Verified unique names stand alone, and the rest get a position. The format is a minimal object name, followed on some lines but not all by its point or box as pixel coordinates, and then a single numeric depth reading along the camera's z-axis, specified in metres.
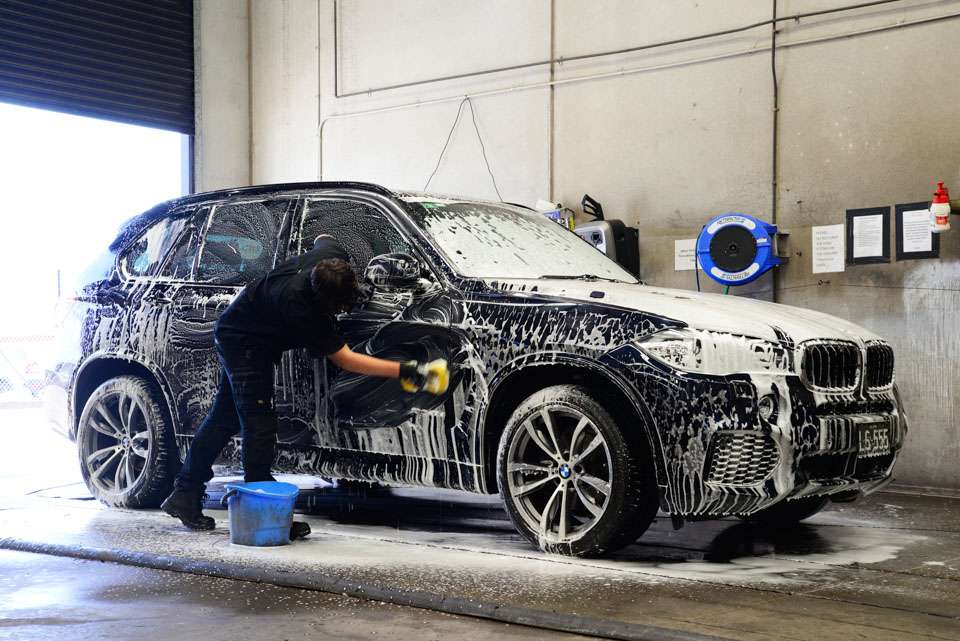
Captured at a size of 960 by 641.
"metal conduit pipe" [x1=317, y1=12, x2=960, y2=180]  8.72
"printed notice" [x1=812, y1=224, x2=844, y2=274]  8.94
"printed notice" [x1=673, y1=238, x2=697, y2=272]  9.69
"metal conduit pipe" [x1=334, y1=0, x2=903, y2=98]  9.09
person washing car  5.69
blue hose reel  8.96
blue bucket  5.74
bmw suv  5.04
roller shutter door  11.39
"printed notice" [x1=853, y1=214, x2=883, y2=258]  8.72
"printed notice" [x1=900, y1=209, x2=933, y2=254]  8.48
